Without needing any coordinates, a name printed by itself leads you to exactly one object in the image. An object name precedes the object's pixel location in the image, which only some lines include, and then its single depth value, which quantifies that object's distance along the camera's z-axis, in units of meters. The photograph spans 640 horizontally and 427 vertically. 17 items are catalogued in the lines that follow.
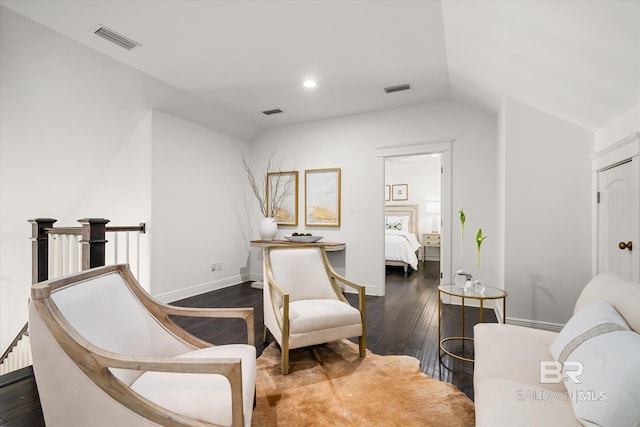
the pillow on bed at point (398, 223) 7.99
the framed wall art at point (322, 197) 4.77
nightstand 7.64
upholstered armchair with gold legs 2.23
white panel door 2.03
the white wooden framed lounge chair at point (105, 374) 1.02
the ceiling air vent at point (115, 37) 2.45
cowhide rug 1.68
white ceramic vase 4.91
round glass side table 2.30
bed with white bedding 6.07
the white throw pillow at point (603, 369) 0.93
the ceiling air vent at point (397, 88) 3.62
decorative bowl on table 4.57
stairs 2.98
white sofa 0.97
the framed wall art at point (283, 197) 5.10
